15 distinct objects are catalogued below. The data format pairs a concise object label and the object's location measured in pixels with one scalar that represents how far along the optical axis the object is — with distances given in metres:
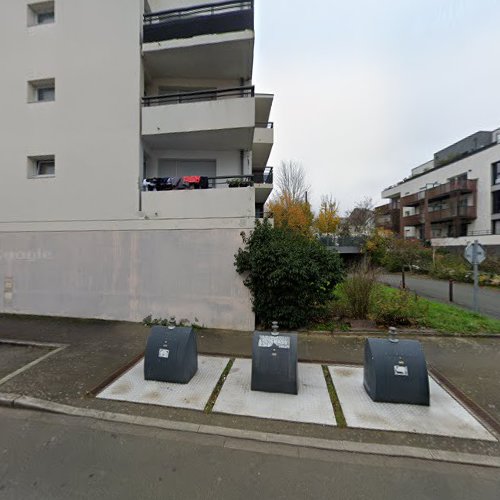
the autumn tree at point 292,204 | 26.55
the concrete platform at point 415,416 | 3.34
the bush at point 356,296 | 7.55
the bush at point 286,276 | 6.88
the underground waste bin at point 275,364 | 4.06
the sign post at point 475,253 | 8.80
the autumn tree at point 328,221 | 30.75
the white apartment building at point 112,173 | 7.70
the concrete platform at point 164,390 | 3.90
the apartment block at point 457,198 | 30.25
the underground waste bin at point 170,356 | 4.36
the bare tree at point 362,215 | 38.93
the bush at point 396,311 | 7.34
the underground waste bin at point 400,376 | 3.82
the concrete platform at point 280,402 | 3.60
